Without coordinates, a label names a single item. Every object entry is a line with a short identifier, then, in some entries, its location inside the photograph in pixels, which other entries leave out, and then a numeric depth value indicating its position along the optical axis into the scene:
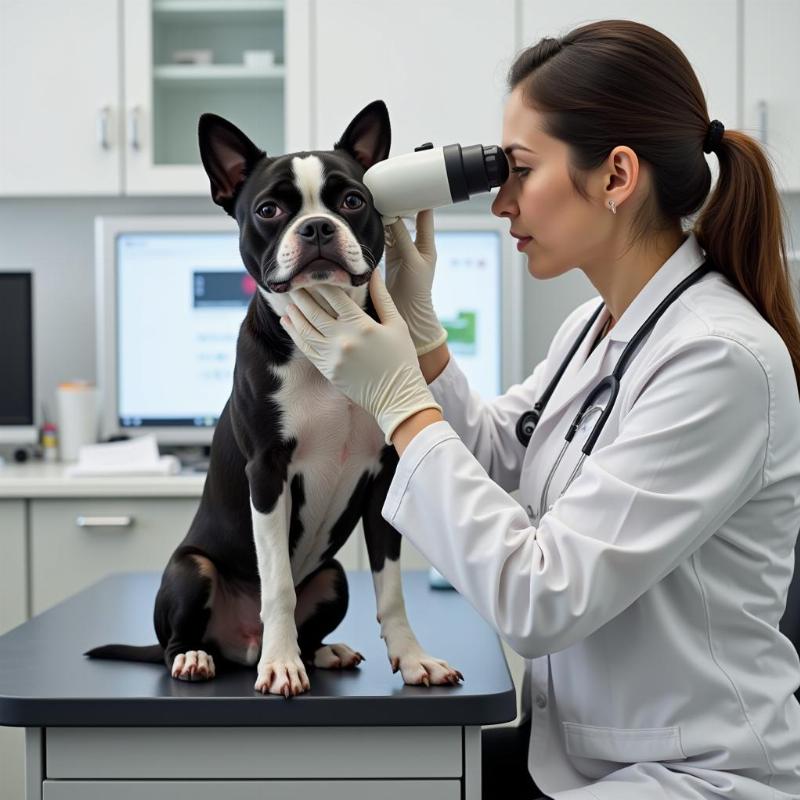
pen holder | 2.93
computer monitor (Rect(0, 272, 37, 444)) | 2.87
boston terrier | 1.06
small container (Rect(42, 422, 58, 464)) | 2.99
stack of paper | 2.59
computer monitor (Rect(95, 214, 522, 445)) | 2.87
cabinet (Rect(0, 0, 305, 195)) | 2.82
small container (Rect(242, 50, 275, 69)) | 2.92
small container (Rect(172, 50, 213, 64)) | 2.96
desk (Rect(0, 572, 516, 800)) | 1.02
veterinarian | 1.03
